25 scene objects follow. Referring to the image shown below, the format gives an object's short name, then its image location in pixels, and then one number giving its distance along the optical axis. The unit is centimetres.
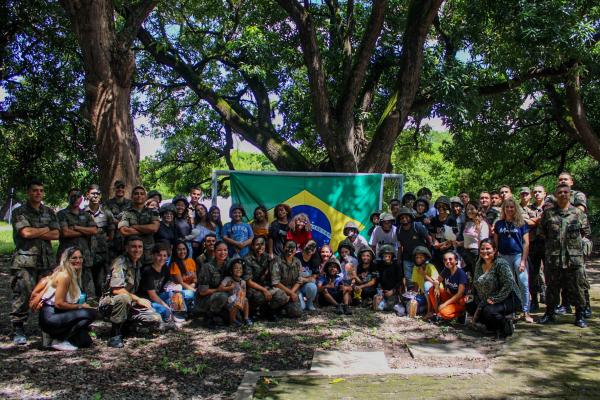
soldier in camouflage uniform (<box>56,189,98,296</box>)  660
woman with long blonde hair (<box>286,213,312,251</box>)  831
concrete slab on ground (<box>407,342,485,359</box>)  565
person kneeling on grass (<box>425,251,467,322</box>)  702
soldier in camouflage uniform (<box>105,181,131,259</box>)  727
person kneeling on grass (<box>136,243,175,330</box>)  661
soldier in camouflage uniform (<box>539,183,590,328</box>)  666
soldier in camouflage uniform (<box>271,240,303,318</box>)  743
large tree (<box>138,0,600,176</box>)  941
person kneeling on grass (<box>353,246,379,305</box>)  808
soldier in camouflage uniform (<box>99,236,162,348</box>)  606
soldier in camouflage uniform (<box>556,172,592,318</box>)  681
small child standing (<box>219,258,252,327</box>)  690
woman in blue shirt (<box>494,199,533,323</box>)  689
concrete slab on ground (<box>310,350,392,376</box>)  517
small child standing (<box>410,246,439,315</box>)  751
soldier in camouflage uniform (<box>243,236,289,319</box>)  718
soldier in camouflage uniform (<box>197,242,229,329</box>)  683
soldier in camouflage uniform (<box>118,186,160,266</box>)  701
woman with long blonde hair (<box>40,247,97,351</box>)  566
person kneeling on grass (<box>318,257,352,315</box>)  802
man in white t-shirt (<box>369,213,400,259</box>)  847
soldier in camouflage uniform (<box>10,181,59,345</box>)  598
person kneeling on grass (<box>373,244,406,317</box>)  793
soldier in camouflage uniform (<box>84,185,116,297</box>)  724
